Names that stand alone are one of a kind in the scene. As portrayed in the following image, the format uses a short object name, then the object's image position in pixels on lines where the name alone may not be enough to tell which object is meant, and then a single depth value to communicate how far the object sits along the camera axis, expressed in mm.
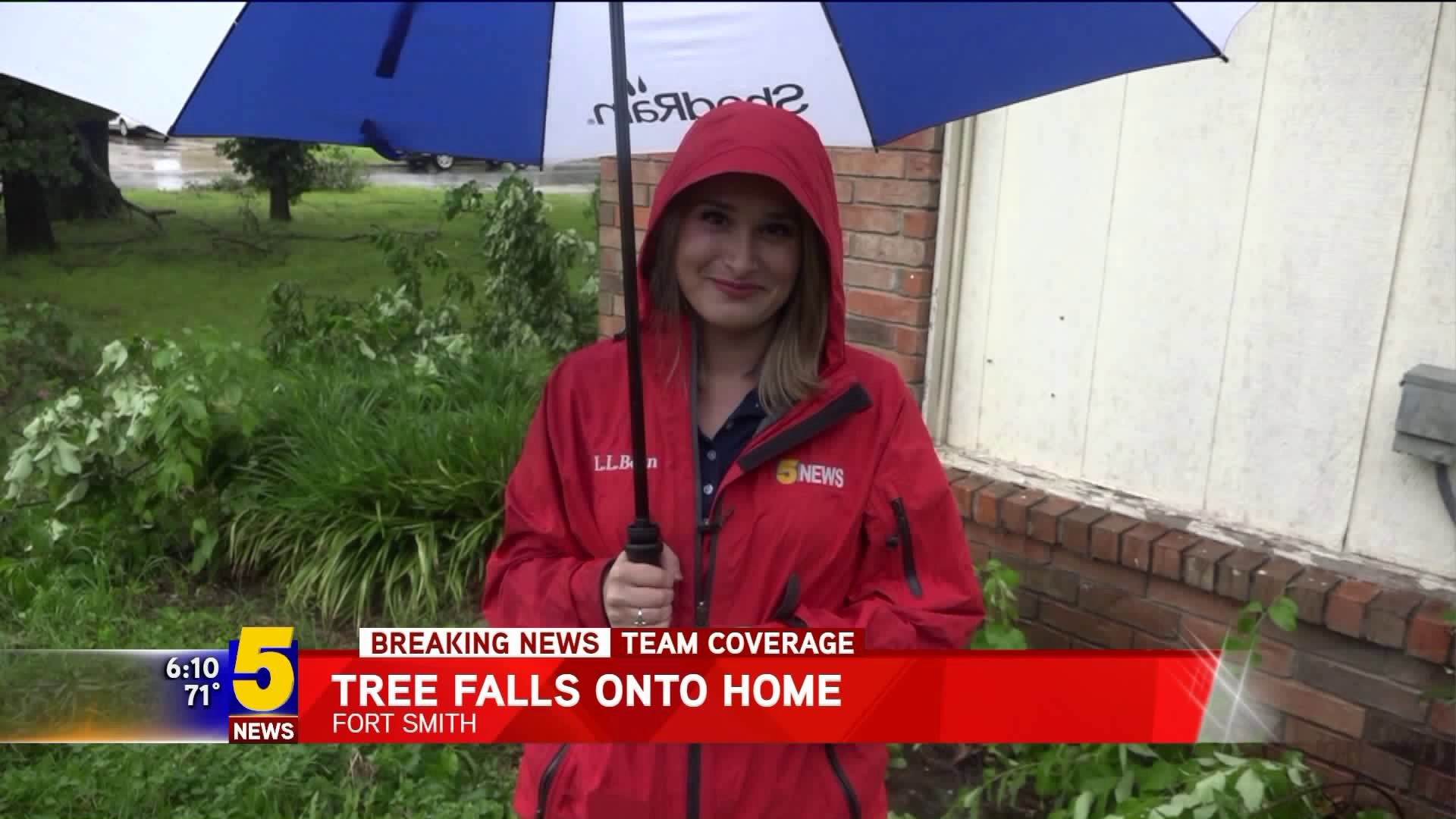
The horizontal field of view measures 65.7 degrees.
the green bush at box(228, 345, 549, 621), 4062
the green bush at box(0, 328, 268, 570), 4090
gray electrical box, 2637
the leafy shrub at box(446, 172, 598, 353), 6102
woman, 1825
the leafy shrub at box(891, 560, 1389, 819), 2498
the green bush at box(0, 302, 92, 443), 4719
